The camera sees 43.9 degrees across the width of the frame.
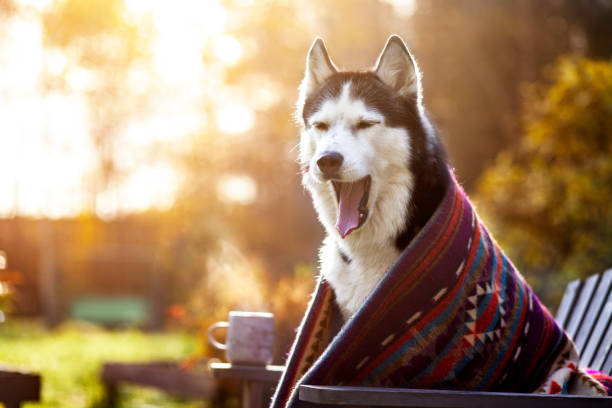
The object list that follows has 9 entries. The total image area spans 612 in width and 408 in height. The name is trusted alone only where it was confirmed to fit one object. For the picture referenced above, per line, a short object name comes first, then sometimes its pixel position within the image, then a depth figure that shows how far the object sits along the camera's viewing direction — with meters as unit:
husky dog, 2.87
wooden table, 3.33
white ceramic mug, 3.41
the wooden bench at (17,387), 3.73
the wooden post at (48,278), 18.13
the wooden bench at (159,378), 6.39
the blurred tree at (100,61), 16.28
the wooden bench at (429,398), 2.09
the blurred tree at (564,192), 9.55
